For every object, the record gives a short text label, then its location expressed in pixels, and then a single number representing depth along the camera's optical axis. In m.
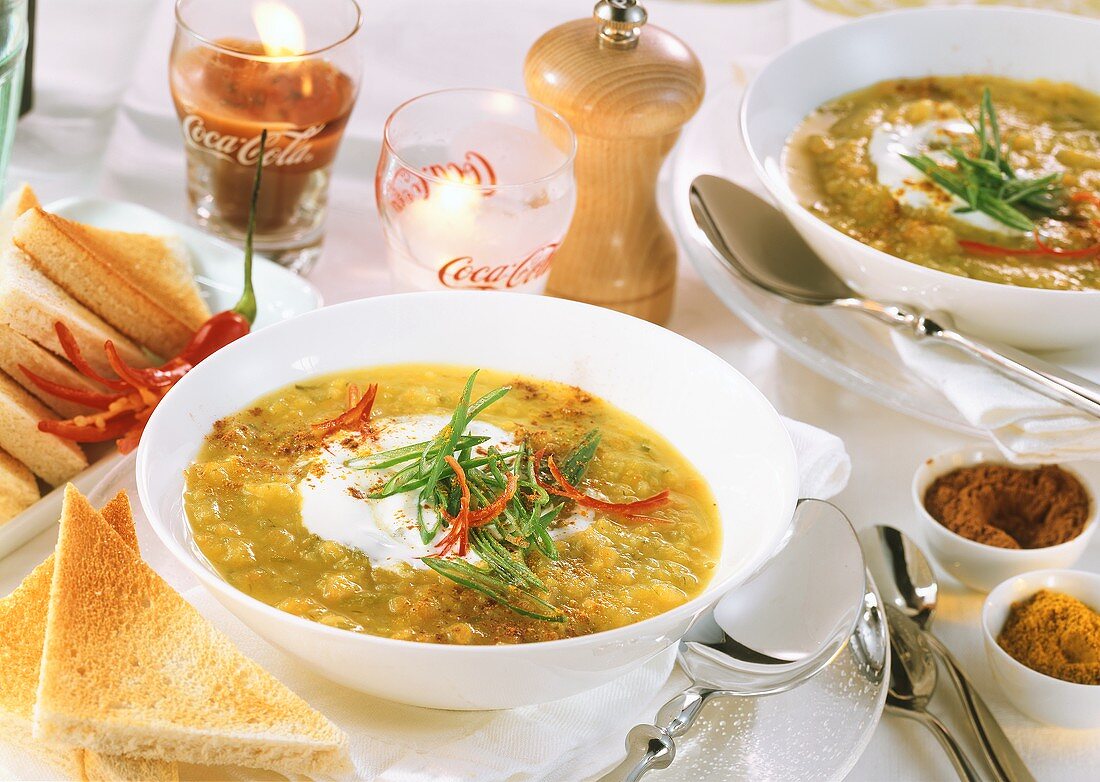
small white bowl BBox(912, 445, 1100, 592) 2.34
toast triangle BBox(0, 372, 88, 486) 2.32
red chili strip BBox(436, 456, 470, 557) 1.88
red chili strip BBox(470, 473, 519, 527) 1.91
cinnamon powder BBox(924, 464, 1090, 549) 2.43
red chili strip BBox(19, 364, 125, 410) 2.48
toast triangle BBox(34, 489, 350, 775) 1.70
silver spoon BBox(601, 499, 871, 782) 2.02
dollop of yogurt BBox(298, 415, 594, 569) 1.91
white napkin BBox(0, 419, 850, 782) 1.80
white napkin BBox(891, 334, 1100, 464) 2.46
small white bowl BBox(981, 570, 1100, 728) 2.05
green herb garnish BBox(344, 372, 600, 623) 1.83
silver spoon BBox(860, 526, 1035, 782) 2.01
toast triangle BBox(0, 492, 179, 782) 1.72
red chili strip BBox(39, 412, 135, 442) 2.38
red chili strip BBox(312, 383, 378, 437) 2.15
